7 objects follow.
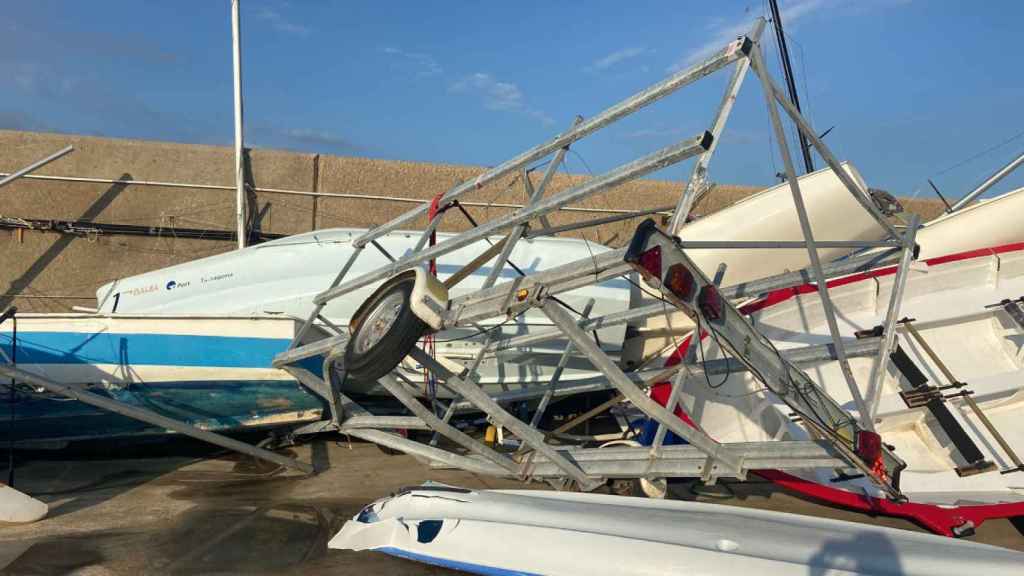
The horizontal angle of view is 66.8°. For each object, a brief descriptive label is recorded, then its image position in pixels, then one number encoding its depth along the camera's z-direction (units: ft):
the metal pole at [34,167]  21.82
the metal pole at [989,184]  24.71
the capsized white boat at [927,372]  18.94
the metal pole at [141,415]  17.38
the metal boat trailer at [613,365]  11.46
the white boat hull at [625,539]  12.28
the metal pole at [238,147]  29.89
